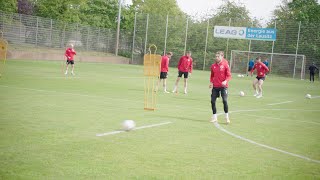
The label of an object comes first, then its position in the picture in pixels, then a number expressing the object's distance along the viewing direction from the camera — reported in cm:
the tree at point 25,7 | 5506
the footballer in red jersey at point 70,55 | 2856
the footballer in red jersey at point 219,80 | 1260
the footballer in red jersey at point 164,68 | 2253
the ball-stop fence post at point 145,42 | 5884
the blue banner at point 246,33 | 4991
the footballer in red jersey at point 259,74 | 2308
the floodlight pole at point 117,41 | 5522
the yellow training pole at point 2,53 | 2153
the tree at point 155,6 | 8319
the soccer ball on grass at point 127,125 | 989
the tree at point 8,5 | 4694
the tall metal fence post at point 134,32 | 5938
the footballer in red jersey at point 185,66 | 2297
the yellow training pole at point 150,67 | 1378
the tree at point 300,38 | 4928
